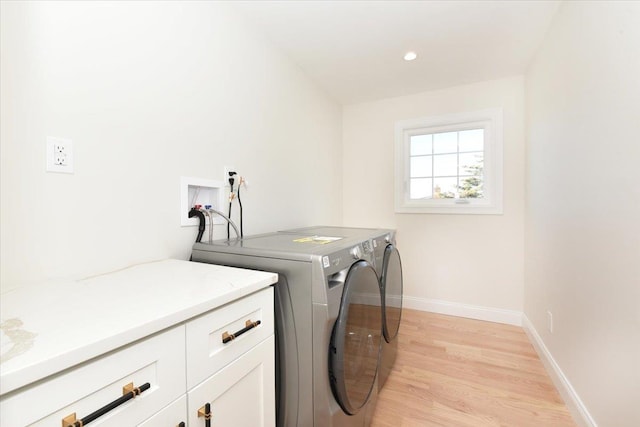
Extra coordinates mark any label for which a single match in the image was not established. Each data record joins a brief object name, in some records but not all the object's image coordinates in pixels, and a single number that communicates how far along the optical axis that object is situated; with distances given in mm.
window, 2688
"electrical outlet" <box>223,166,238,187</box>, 1651
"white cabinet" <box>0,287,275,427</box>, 471
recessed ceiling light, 2214
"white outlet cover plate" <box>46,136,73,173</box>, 947
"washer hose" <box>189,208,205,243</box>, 1457
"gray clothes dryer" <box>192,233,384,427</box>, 1041
